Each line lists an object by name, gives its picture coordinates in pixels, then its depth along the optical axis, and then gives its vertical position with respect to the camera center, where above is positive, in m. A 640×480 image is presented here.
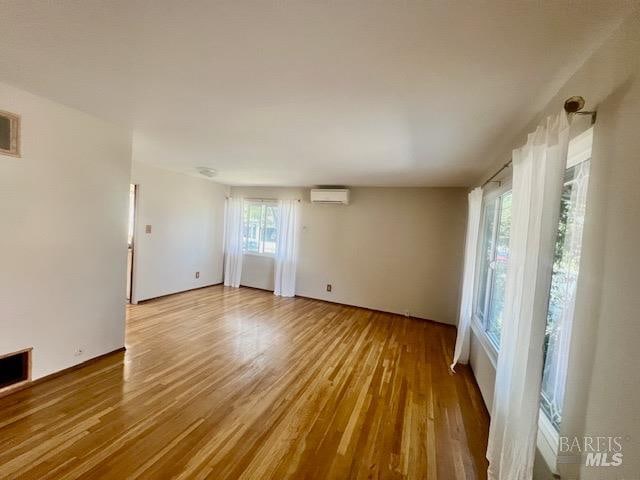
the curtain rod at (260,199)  5.85 +0.55
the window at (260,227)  5.92 -0.05
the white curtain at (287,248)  5.57 -0.44
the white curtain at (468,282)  3.04 -0.47
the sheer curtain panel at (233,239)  6.05 -0.35
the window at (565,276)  1.30 -0.15
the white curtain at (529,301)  1.22 -0.28
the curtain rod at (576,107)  1.12 +0.58
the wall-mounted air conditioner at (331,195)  4.97 +0.63
